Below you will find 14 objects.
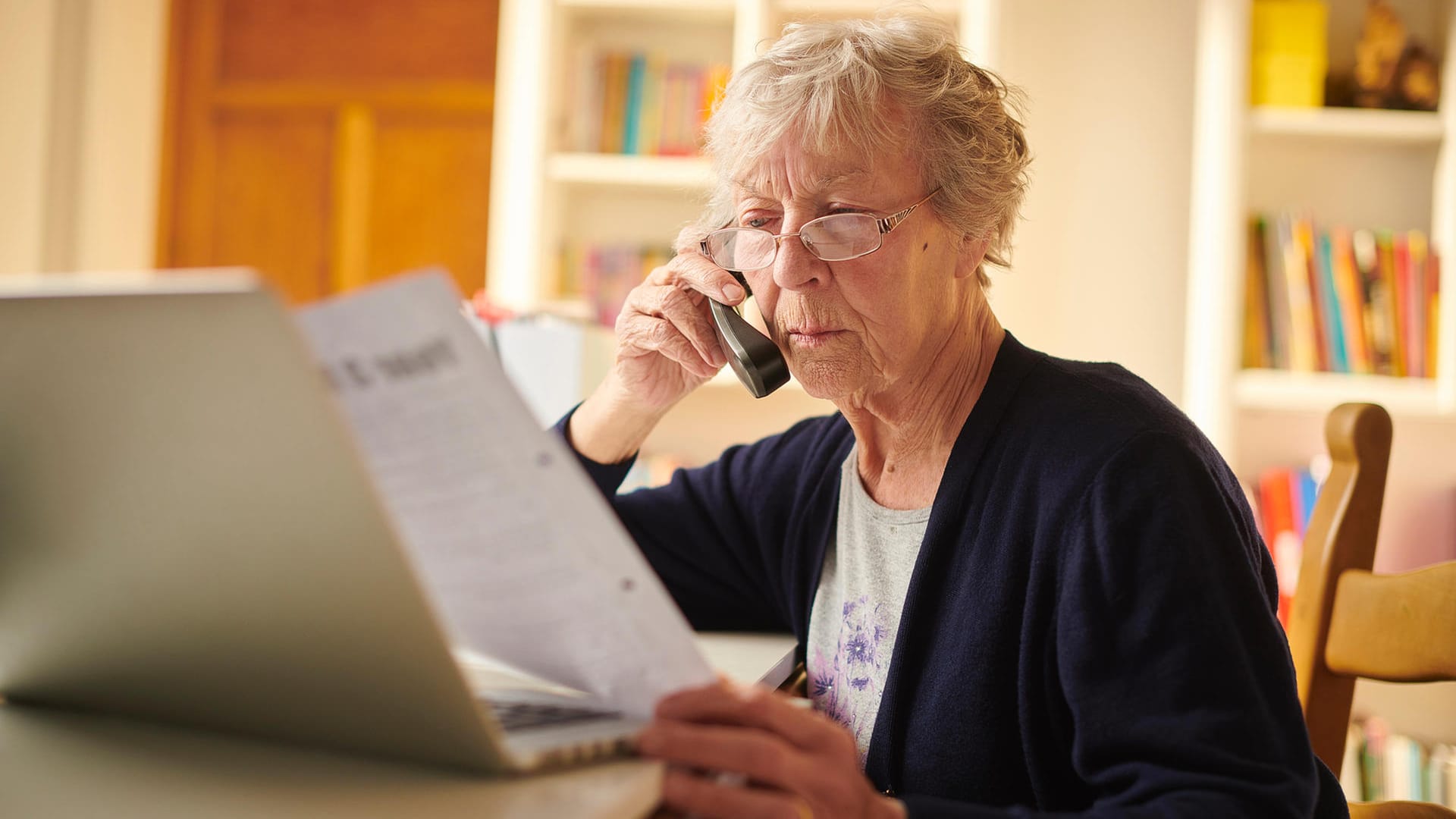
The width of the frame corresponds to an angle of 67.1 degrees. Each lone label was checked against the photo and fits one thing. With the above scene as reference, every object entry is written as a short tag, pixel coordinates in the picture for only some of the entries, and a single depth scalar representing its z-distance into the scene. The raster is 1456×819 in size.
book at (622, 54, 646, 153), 2.53
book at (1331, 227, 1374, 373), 2.25
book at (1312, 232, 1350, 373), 2.27
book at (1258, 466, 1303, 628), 2.25
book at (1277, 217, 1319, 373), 2.27
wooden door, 3.10
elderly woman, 0.65
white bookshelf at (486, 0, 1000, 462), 2.44
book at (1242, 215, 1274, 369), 2.33
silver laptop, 0.40
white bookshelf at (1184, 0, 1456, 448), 2.23
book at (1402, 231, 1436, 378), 2.24
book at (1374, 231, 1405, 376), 2.25
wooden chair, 0.95
